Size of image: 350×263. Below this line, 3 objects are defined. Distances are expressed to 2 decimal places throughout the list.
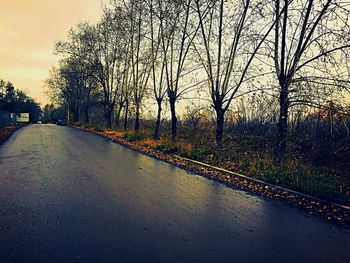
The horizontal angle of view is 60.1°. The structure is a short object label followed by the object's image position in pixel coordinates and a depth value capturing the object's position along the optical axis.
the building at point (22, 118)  81.46
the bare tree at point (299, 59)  9.45
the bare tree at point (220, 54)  14.40
